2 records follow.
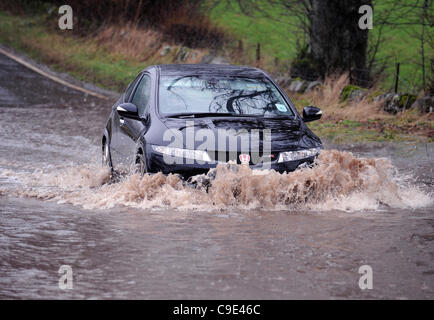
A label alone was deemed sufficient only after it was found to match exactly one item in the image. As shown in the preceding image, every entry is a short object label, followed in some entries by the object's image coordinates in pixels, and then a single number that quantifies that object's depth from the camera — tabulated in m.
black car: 16.44
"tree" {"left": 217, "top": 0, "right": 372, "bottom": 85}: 38.73
